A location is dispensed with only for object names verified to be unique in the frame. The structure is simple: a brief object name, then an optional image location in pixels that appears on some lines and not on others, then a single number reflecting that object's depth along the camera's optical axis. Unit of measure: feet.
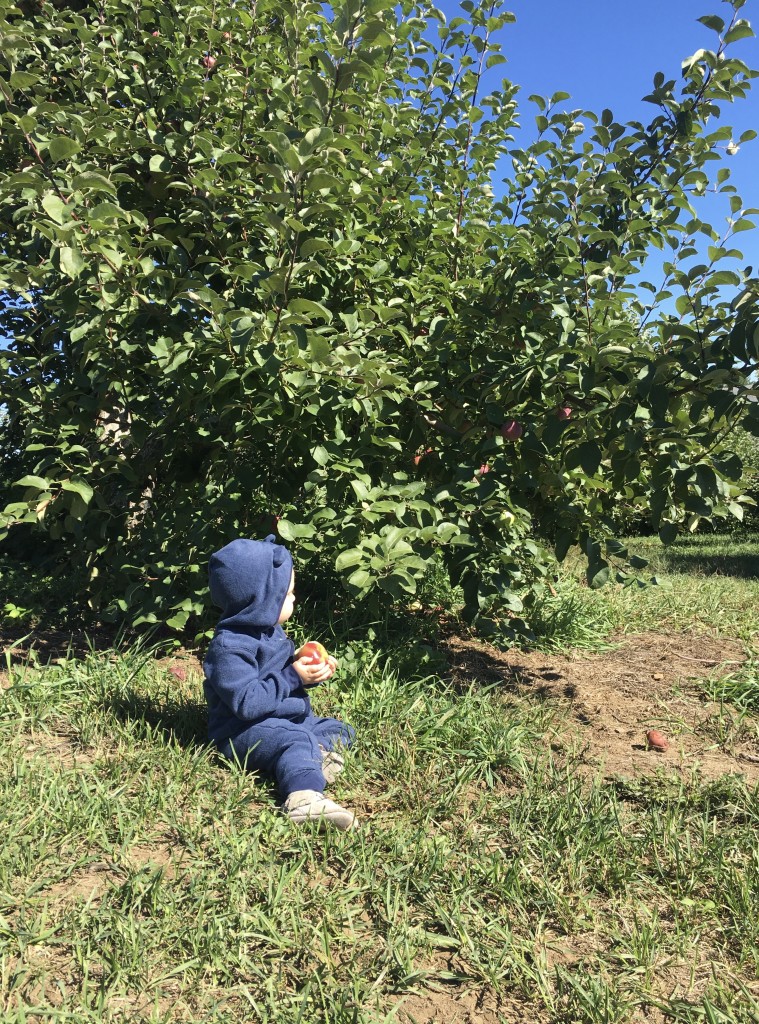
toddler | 6.95
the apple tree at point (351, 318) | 7.84
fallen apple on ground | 8.18
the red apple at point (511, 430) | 9.25
